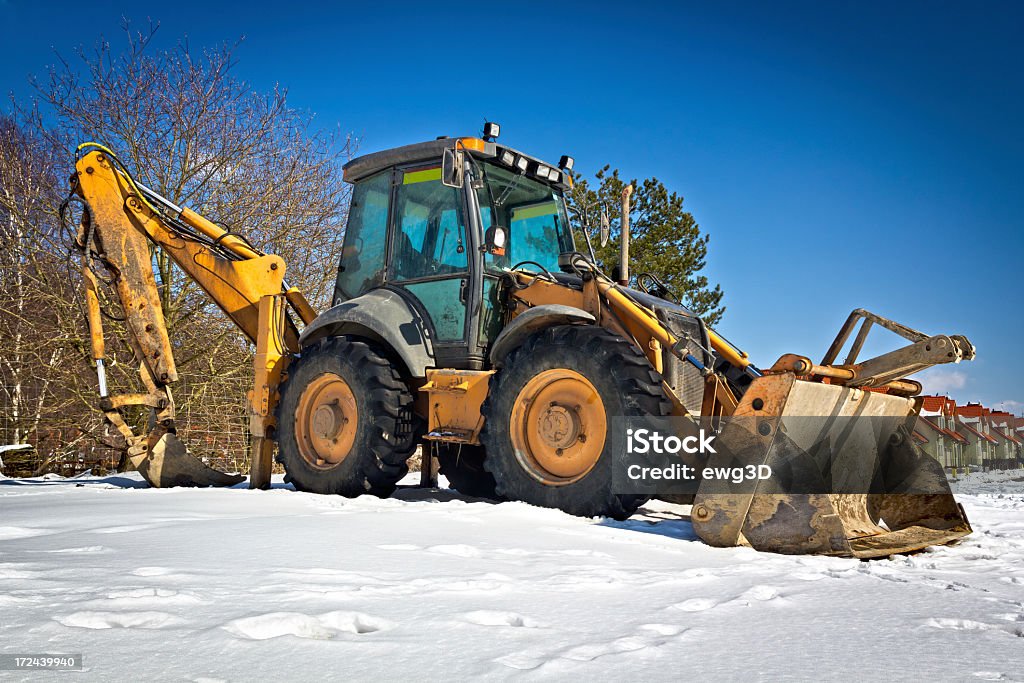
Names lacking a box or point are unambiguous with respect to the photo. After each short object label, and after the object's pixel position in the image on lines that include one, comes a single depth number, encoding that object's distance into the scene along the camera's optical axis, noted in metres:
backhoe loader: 4.39
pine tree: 24.58
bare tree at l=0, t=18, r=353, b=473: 12.21
